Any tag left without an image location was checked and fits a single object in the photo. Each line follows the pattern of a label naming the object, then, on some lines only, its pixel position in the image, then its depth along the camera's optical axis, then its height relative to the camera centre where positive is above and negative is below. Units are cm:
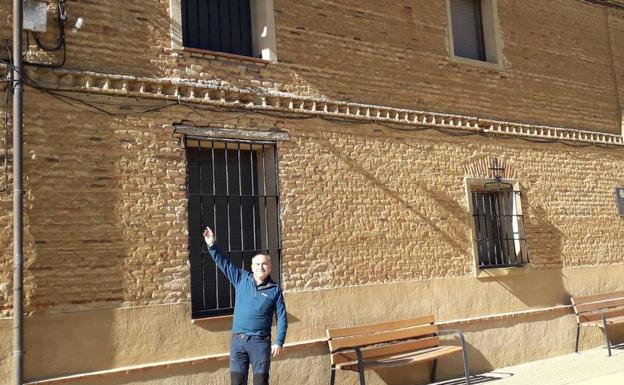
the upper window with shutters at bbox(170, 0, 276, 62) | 738 +277
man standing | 532 -45
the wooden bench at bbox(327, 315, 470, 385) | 704 -95
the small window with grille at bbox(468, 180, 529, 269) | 902 +41
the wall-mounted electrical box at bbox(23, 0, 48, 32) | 613 +245
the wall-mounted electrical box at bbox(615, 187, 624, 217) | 1050 +76
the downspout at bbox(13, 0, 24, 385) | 558 +67
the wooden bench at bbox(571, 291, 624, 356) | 933 -91
